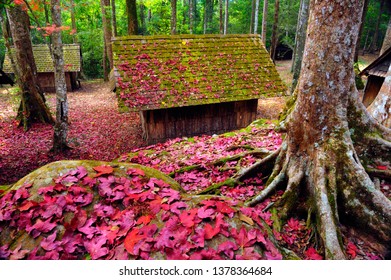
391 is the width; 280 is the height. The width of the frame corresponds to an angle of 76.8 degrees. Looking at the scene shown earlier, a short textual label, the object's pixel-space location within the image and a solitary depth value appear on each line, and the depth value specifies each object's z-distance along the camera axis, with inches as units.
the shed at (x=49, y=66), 928.3
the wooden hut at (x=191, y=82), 430.6
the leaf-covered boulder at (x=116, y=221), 106.8
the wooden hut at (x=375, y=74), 493.4
